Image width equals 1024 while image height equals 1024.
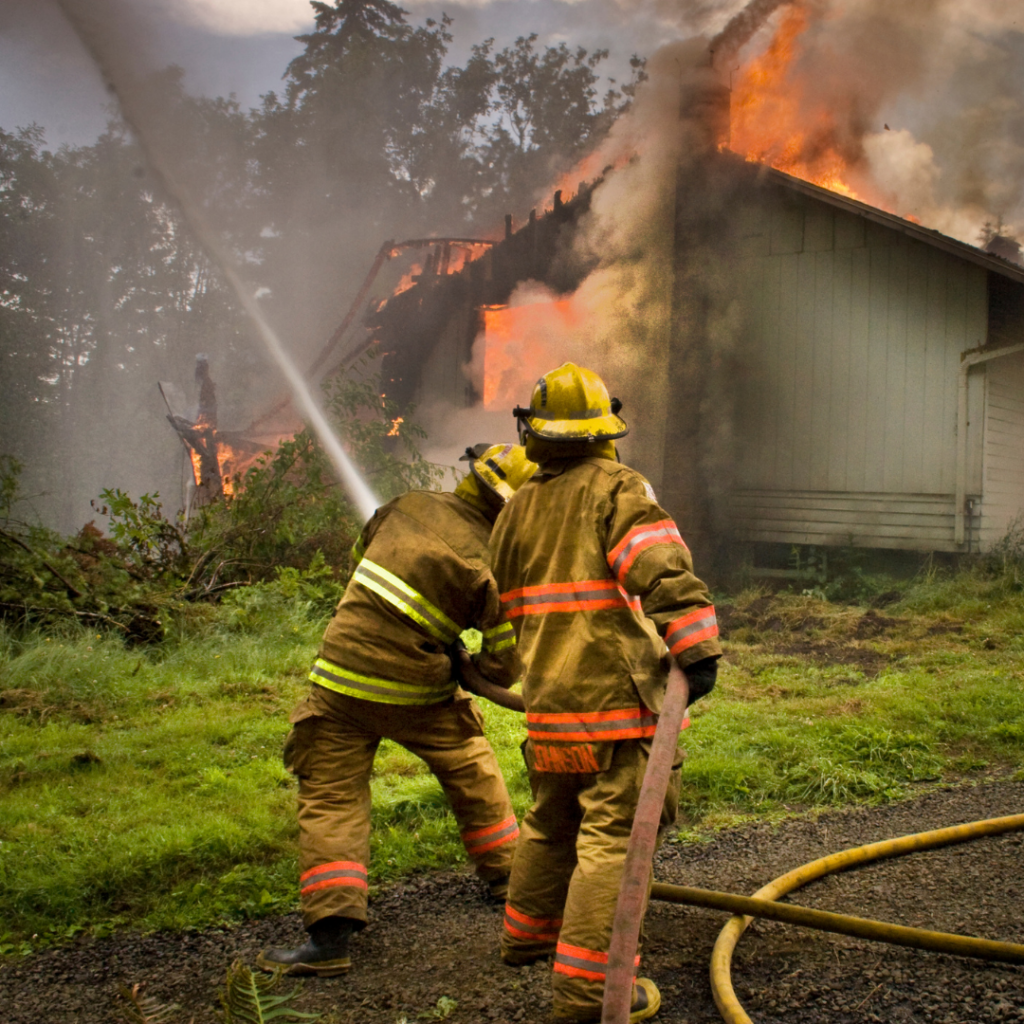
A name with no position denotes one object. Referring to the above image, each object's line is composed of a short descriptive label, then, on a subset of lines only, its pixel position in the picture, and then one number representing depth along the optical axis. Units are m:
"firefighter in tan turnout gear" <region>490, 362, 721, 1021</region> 2.12
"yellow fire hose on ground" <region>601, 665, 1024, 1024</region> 1.85
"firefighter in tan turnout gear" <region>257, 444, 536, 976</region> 2.78
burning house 9.36
